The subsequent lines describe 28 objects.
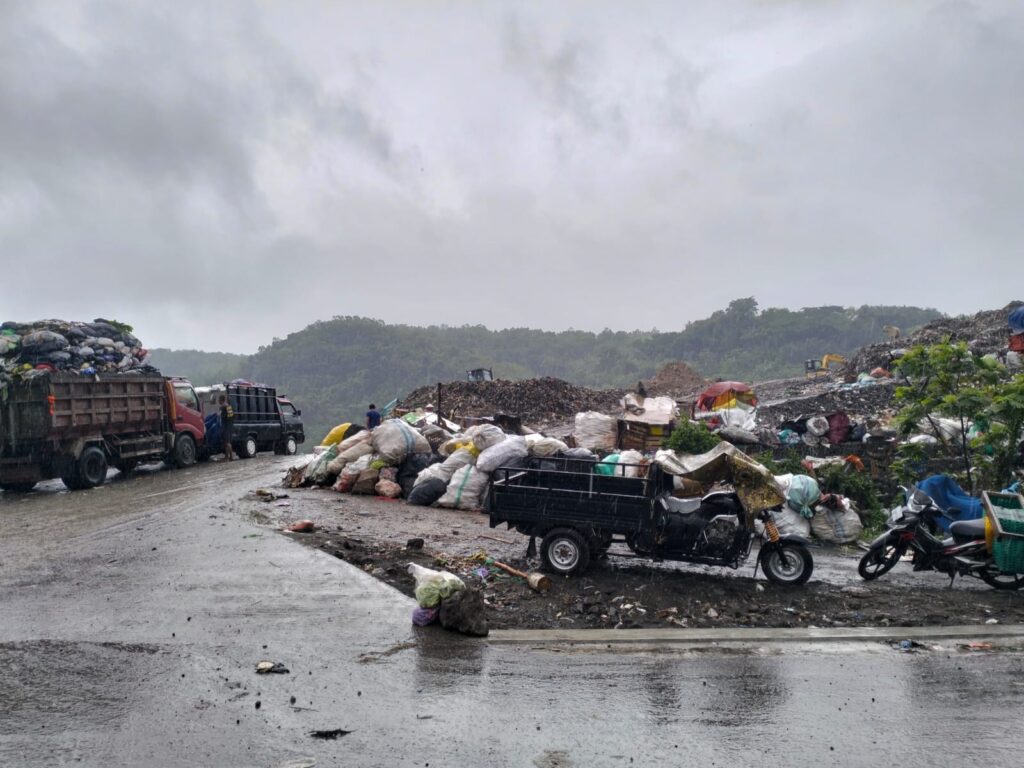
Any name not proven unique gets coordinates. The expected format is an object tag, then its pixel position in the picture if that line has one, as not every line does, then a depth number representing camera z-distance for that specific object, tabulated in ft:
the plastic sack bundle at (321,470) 46.42
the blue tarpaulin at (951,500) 27.40
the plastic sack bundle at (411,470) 44.37
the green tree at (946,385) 32.71
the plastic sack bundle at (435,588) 20.75
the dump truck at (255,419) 66.69
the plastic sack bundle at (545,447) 41.75
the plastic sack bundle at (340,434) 52.29
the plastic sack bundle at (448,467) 42.11
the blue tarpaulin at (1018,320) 58.18
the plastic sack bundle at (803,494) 34.47
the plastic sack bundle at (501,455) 39.63
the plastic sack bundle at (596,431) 59.21
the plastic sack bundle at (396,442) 45.11
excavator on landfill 121.29
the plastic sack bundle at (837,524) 35.47
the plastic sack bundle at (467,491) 40.52
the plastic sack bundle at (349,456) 46.24
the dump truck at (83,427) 46.37
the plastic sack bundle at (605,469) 32.06
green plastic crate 25.18
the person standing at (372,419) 60.39
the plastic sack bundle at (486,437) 42.52
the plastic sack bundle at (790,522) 35.01
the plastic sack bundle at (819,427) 52.44
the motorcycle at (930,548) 26.13
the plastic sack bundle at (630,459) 37.85
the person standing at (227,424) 66.18
